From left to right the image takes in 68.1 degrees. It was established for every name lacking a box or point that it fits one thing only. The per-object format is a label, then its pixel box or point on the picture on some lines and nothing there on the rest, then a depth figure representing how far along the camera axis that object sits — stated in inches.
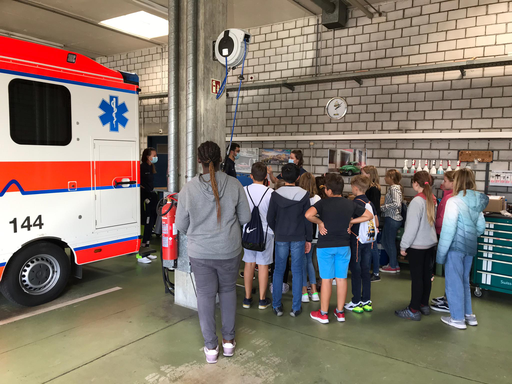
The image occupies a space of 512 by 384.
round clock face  297.1
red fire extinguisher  154.2
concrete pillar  158.9
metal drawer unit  179.9
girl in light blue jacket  142.6
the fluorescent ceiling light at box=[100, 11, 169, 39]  316.2
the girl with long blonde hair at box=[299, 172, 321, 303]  170.2
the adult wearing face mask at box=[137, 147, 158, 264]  257.0
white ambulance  147.9
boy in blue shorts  141.3
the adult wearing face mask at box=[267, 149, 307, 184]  226.8
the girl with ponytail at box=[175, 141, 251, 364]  113.2
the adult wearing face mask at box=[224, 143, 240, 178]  234.1
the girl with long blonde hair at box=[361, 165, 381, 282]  205.7
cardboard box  194.4
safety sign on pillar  163.6
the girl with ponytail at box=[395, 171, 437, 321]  150.6
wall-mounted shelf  256.2
